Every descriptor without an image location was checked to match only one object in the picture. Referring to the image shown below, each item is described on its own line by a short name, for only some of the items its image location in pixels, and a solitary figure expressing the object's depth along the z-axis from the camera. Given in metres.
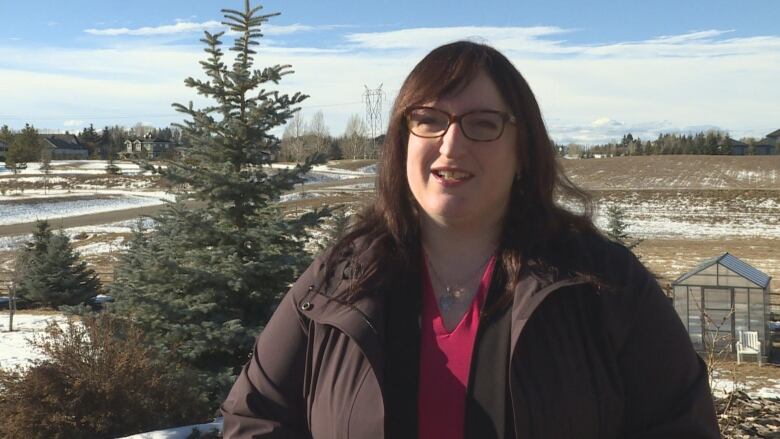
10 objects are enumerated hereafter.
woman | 1.71
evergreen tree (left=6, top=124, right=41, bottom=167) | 67.94
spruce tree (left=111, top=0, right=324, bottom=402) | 7.16
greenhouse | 15.49
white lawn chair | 14.53
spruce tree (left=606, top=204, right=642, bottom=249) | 16.06
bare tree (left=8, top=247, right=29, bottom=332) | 17.60
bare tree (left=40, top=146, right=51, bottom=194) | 57.06
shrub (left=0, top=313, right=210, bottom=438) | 5.64
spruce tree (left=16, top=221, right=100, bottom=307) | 18.25
